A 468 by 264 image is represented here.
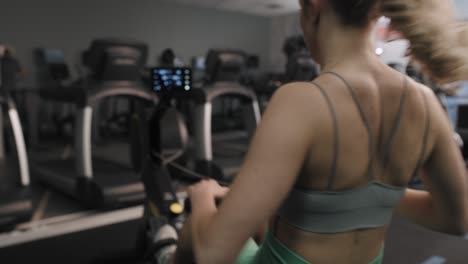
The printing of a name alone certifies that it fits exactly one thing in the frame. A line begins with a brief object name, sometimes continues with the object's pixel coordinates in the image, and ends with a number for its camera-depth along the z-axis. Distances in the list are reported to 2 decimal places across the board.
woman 0.60
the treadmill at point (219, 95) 3.49
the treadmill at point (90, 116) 2.83
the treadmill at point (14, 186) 2.38
